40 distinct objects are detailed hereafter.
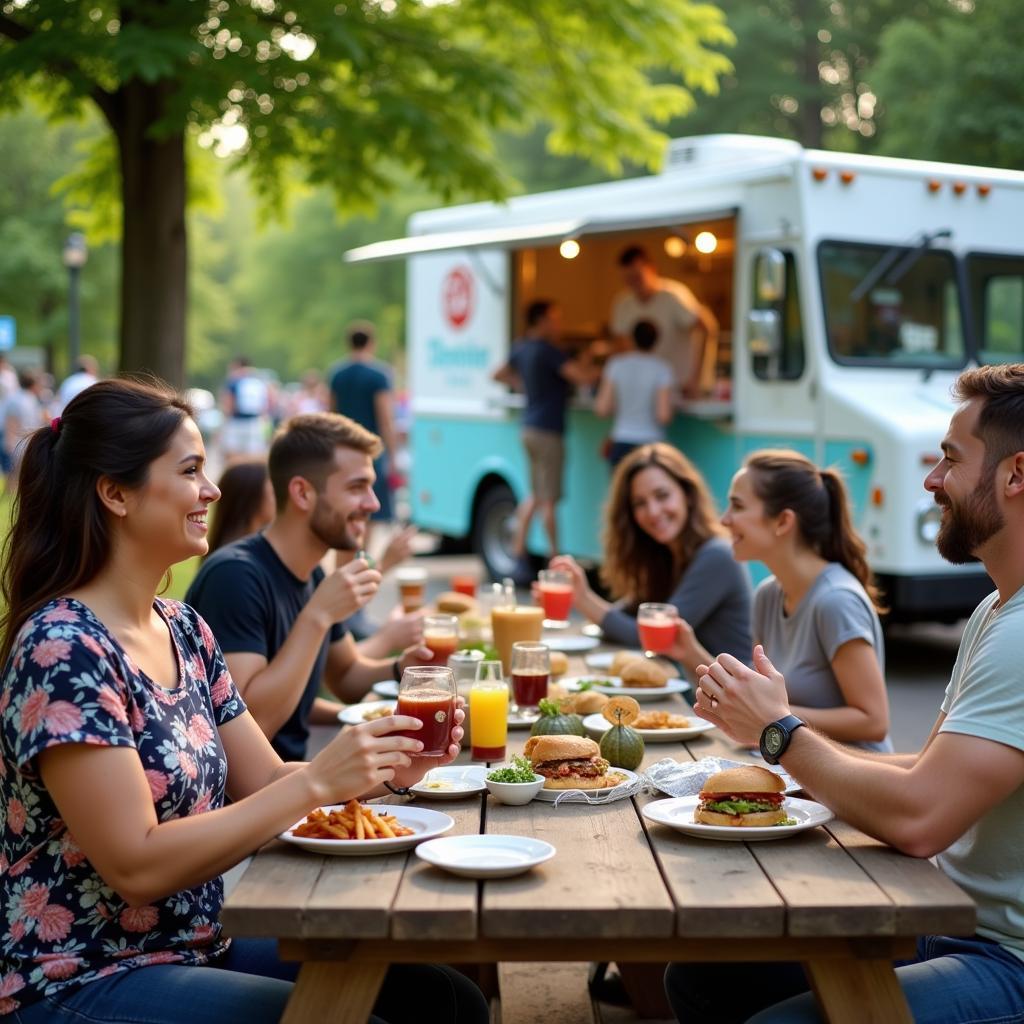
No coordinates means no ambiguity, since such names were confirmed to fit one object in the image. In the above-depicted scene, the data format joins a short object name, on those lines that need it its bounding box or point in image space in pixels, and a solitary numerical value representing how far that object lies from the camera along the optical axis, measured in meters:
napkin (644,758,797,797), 3.25
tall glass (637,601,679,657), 4.75
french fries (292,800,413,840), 2.81
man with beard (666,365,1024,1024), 2.70
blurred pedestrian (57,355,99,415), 18.59
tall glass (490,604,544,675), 4.89
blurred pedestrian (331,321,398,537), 13.21
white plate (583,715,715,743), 3.87
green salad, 3.17
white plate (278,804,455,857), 2.75
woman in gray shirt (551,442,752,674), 5.62
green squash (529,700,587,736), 3.61
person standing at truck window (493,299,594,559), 12.20
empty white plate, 2.60
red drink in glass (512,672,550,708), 4.14
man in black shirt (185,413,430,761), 4.05
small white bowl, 3.15
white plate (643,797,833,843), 2.84
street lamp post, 26.41
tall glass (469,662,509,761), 3.55
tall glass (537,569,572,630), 5.73
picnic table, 2.44
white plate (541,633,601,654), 5.52
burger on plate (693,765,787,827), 2.89
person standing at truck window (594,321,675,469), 10.88
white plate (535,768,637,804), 3.21
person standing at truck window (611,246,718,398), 11.52
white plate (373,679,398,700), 4.61
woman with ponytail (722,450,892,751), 4.17
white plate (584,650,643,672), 5.14
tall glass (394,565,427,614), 5.98
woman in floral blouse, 2.59
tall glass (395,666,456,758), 3.16
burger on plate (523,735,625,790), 3.28
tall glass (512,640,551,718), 4.11
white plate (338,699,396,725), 4.16
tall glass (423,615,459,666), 4.67
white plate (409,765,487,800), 3.21
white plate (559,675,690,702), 4.48
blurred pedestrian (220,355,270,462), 20.41
